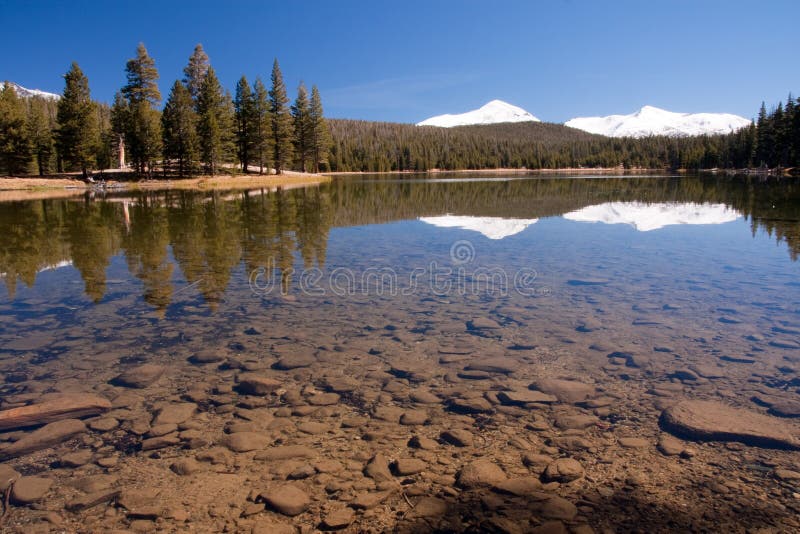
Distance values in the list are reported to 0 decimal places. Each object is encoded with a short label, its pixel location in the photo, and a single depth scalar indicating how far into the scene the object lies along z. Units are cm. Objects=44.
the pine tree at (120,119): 5491
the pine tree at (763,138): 10144
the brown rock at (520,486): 383
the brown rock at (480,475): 392
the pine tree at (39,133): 6391
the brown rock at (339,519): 348
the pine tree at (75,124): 5072
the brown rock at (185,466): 411
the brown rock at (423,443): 446
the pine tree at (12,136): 5519
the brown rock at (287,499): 364
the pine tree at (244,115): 6294
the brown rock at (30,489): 369
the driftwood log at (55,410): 472
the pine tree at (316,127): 7650
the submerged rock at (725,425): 447
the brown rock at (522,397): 530
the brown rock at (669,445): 435
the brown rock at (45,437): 430
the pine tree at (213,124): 5369
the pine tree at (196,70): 6394
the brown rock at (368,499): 369
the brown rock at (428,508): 357
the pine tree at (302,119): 7612
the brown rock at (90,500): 364
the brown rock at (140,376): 568
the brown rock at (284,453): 431
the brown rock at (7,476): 383
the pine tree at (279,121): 6681
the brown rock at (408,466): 410
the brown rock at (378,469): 403
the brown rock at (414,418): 490
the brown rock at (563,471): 399
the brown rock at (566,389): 535
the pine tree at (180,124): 5272
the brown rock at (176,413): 490
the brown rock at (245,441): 446
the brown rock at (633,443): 445
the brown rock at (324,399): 531
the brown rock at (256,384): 555
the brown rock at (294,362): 621
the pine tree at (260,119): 6294
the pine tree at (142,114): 5112
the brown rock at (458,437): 453
